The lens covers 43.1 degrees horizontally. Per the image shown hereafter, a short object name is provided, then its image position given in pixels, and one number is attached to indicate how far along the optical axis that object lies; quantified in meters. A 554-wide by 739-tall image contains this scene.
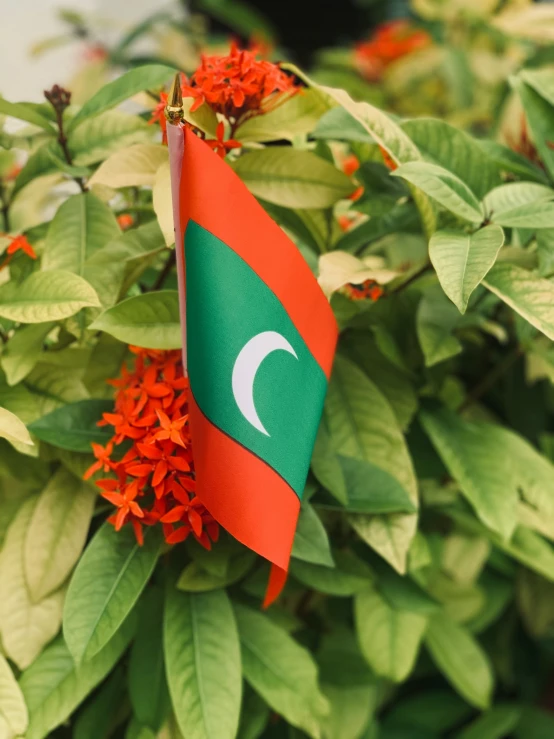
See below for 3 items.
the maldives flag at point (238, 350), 0.48
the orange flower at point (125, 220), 0.76
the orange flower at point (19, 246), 0.61
